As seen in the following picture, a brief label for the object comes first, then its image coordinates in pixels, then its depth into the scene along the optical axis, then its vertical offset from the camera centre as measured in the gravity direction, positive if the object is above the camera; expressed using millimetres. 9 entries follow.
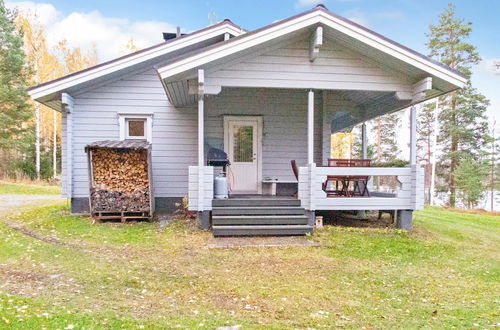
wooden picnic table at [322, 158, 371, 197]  7070 -386
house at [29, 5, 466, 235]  6254 +1372
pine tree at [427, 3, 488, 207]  19312 +3814
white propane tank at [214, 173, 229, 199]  6734 -558
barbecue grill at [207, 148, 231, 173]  7354 +37
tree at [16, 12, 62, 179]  18841 +6148
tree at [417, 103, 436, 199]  22969 +1718
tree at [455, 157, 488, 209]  17906 -807
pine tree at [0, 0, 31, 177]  16672 +4006
